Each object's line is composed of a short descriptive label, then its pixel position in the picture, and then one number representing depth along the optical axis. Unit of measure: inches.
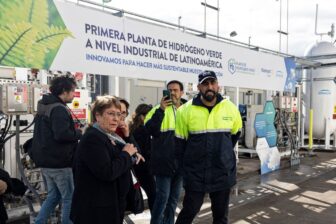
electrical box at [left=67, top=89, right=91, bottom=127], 202.2
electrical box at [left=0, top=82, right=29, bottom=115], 166.6
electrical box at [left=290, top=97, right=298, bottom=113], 387.5
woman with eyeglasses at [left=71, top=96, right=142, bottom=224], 94.2
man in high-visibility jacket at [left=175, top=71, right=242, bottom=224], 136.6
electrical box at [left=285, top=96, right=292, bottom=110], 378.1
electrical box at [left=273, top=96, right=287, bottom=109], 371.6
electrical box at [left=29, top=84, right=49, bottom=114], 174.2
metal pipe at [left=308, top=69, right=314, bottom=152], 456.0
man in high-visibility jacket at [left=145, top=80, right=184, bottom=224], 154.6
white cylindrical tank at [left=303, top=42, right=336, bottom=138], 500.4
